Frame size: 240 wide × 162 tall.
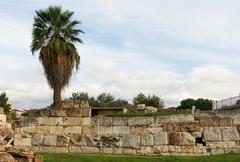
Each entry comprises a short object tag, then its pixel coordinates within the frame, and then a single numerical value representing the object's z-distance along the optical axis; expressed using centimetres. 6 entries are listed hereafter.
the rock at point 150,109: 2608
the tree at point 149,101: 4394
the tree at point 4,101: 7543
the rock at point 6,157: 1171
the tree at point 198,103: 4900
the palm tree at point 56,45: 2536
